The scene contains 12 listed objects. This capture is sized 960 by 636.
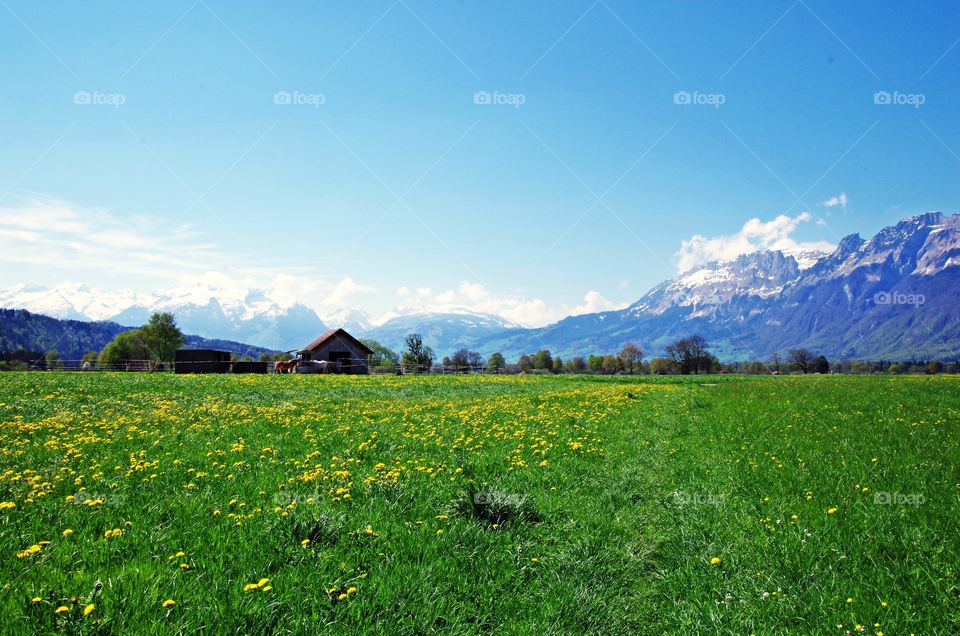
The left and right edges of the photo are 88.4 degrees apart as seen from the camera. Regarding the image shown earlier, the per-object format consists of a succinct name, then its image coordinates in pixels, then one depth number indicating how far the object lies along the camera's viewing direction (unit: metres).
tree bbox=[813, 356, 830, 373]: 159.71
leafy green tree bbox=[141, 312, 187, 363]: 115.94
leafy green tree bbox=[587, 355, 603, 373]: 165.60
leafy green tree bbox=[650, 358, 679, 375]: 155.60
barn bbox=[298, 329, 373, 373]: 75.31
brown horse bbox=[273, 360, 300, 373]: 65.88
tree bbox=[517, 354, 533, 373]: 171.90
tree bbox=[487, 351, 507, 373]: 166.05
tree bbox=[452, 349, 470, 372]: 158.27
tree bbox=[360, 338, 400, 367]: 180.19
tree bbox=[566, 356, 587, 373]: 168.55
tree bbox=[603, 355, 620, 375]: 167.10
